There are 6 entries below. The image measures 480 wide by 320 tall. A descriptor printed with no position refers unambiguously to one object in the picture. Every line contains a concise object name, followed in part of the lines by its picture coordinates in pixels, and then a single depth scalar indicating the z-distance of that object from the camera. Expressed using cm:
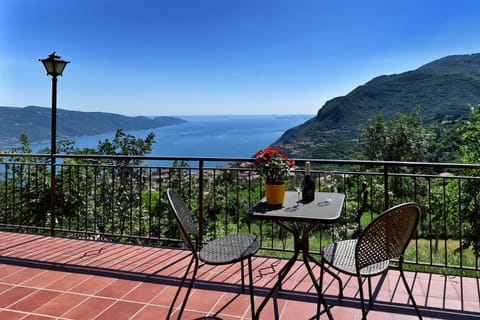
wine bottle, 232
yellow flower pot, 220
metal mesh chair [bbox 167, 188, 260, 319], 195
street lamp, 411
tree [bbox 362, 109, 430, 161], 1285
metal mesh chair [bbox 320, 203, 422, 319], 164
